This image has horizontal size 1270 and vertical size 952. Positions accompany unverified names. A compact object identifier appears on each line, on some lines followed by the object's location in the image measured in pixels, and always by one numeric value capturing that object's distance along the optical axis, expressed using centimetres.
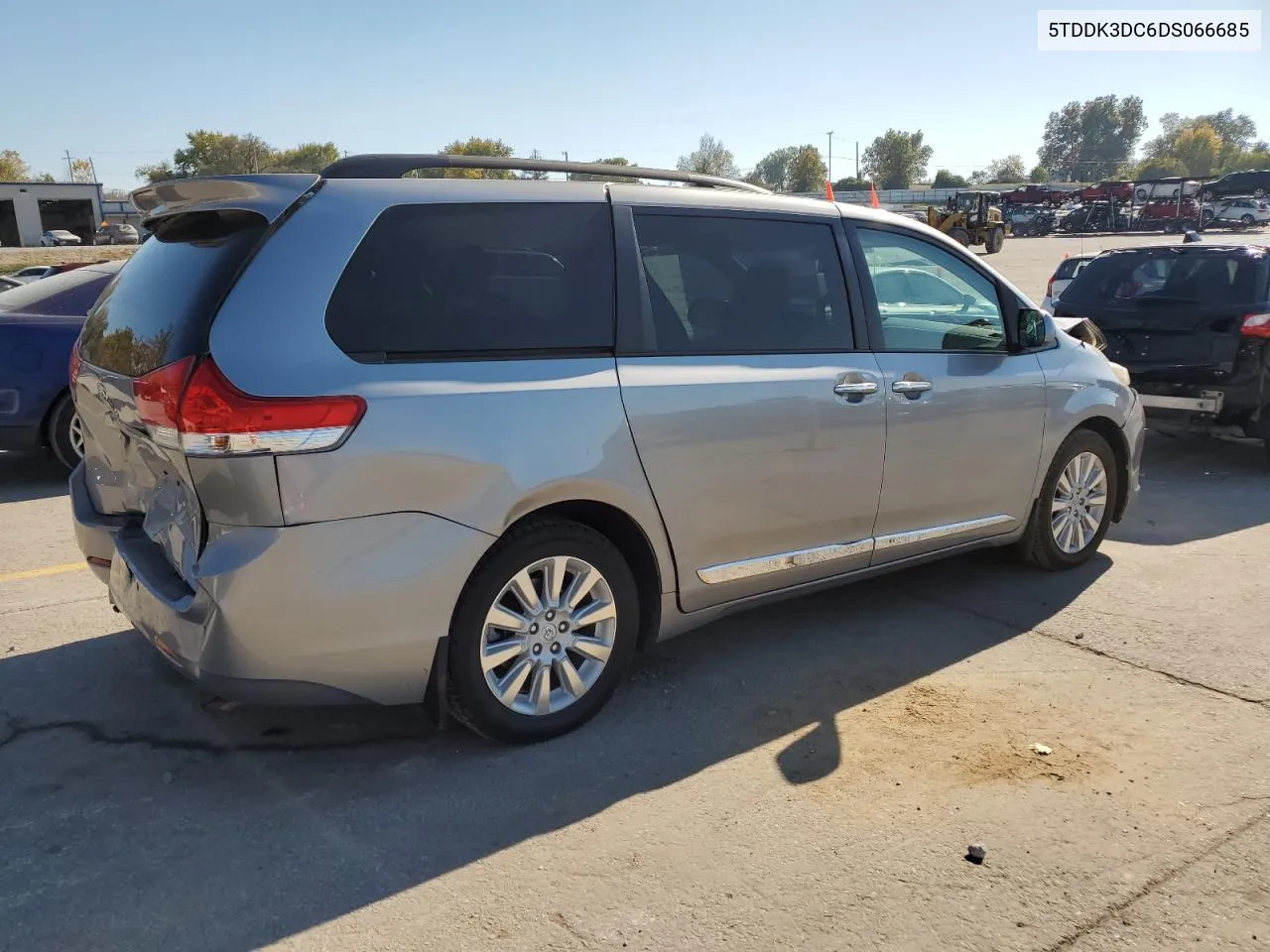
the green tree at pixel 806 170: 12185
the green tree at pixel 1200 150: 14100
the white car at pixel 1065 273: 1406
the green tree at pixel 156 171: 10385
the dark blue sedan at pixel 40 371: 704
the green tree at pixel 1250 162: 12850
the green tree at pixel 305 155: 9273
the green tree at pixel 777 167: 14014
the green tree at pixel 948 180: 12462
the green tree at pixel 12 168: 11835
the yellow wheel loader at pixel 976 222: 4181
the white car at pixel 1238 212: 5344
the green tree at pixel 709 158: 9575
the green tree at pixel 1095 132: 16288
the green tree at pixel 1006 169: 16522
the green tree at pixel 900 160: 14662
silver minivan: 298
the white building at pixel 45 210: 7025
